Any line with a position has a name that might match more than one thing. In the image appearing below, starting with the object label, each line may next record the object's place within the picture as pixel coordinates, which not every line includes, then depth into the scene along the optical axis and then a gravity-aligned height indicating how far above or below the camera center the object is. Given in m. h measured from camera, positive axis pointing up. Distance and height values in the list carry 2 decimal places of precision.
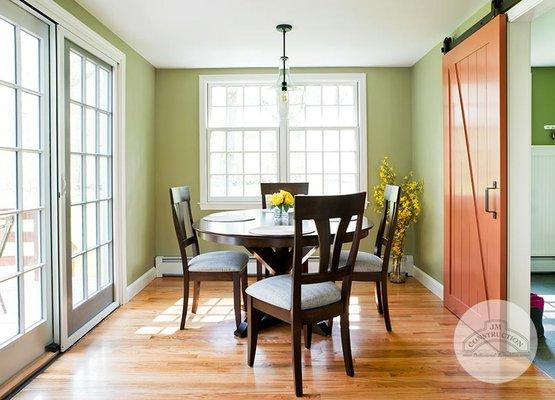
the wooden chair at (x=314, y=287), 2.26 -0.54
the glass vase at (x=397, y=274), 4.64 -0.86
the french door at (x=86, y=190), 3.02 +0.03
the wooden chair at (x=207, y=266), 3.19 -0.53
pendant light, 3.38 +0.81
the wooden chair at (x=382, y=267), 3.20 -0.54
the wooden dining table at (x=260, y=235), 2.59 -0.25
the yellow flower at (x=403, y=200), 4.51 -0.09
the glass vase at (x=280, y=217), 3.15 -0.18
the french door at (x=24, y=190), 2.41 +0.02
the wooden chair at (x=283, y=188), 4.31 +0.04
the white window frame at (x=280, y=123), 4.98 +0.78
